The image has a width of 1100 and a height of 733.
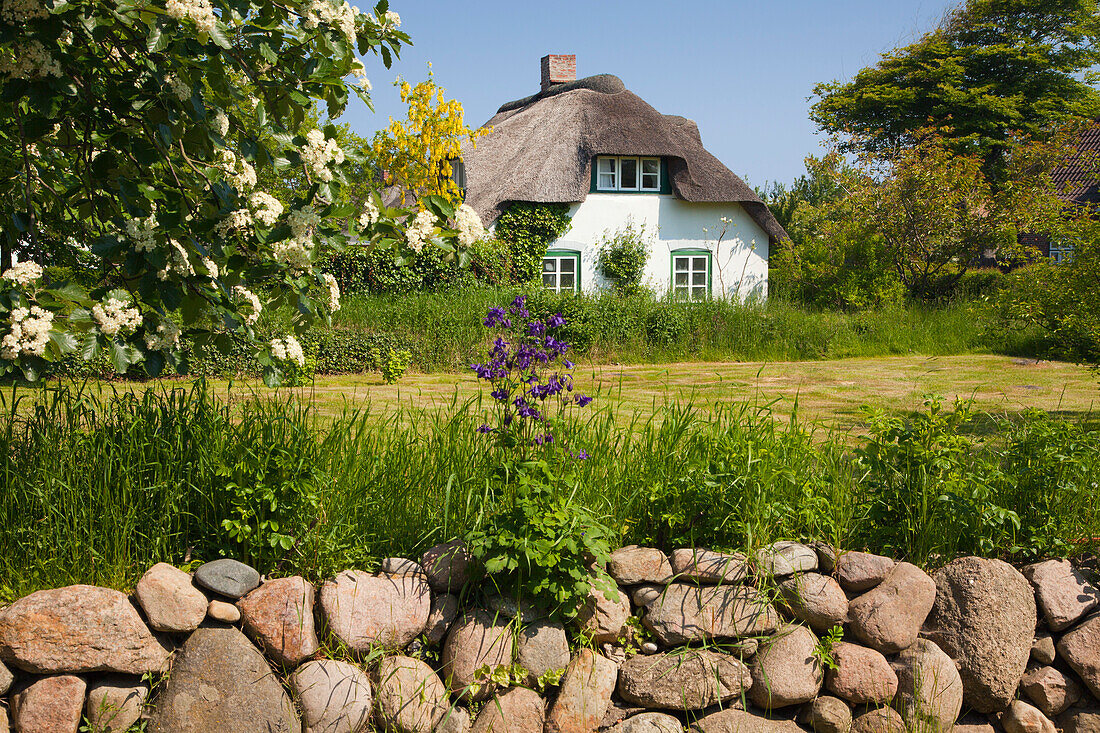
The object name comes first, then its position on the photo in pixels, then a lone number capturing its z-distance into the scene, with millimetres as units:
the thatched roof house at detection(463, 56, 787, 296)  19672
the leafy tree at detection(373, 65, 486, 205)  14547
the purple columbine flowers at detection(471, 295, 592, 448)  3344
